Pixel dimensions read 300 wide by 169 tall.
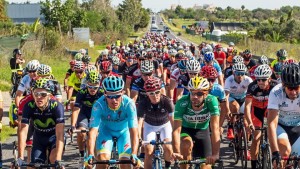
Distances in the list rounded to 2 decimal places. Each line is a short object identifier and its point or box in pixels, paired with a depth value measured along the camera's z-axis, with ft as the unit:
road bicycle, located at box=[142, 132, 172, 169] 22.13
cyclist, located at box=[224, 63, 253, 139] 33.99
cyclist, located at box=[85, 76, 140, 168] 22.15
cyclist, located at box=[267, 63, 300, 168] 20.61
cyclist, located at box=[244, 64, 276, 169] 27.89
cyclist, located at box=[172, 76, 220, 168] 21.57
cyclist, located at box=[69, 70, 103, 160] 28.32
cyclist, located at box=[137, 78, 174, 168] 25.14
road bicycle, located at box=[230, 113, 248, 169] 29.55
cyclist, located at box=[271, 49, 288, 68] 42.87
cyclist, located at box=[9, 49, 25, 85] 56.65
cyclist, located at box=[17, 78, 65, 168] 21.64
